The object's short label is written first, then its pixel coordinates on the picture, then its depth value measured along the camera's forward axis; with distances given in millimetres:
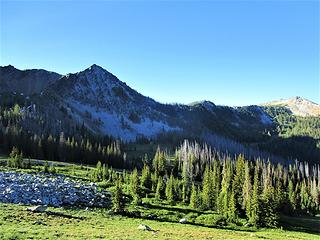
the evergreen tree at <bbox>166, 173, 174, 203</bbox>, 91188
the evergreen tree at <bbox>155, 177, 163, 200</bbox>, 92688
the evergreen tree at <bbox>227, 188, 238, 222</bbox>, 80062
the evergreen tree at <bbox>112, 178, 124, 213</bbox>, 69188
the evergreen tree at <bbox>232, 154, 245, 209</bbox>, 91838
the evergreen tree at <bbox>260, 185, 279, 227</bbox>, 80375
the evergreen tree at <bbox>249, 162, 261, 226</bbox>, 79562
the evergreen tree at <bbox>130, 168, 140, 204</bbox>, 88125
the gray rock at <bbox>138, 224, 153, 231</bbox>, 52281
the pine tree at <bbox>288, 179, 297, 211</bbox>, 114388
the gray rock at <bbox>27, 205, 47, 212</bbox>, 54312
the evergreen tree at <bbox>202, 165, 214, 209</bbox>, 88500
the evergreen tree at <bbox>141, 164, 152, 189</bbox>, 106425
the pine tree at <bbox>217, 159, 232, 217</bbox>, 82812
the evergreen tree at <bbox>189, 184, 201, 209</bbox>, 86688
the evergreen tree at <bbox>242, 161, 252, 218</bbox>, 83438
